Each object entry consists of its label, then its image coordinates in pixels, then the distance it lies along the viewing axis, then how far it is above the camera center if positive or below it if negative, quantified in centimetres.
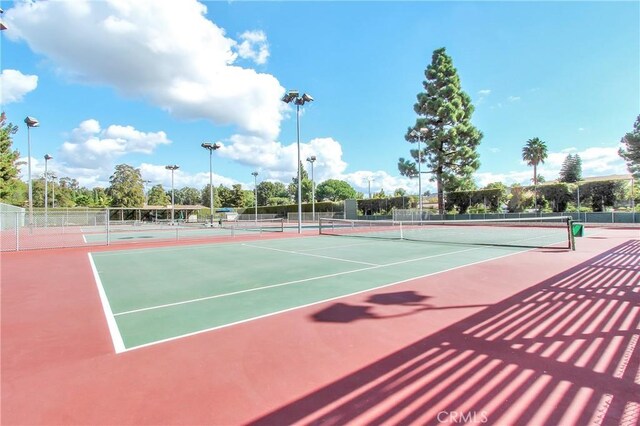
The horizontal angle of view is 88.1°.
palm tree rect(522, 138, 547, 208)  6091 +1040
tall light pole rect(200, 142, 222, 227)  3784 +730
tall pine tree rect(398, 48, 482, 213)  3922 +946
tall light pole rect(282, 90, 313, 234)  2232 +769
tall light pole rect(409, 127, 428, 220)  3816 +732
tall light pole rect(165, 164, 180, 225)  4707 +626
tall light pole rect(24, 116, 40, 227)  2630 +719
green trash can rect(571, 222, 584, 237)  1257 -82
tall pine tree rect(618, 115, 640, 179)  3584 +635
